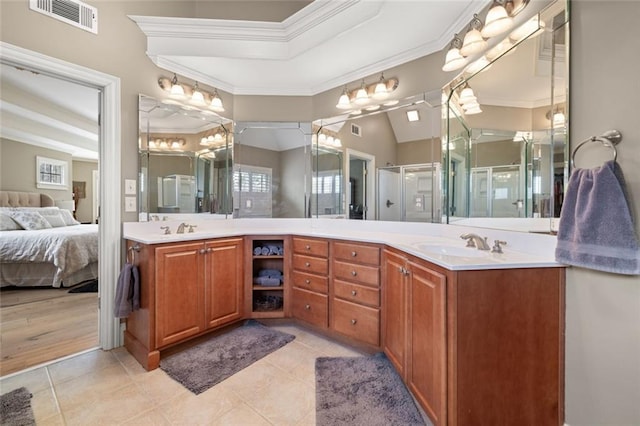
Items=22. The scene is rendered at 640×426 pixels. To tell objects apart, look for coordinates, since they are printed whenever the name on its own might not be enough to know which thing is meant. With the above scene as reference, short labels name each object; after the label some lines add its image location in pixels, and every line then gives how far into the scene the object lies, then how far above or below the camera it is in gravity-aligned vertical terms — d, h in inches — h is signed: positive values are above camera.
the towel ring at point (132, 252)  79.5 -12.3
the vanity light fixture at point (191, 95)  97.3 +42.0
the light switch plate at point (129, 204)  86.8 +1.6
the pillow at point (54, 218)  177.6 -5.7
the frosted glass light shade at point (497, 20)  62.8 +42.9
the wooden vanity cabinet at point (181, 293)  74.4 -24.5
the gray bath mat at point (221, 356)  70.1 -41.5
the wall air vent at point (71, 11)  70.9 +52.0
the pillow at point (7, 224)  156.2 -8.3
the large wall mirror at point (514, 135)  54.0 +17.7
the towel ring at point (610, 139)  43.1 +11.0
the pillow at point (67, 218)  189.4 -5.8
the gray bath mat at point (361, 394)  57.3 -42.2
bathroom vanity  48.0 -21.2
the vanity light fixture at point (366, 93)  97.6 +42.0
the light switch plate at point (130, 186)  86.8 +7.2
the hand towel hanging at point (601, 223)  40.7 -2.0
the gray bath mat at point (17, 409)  55.9 -41.9
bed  136.3 -23.0
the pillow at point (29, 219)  161.3 -5.8
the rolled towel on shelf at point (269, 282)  99.6 -25.6
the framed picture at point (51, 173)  203.0 +27.1
